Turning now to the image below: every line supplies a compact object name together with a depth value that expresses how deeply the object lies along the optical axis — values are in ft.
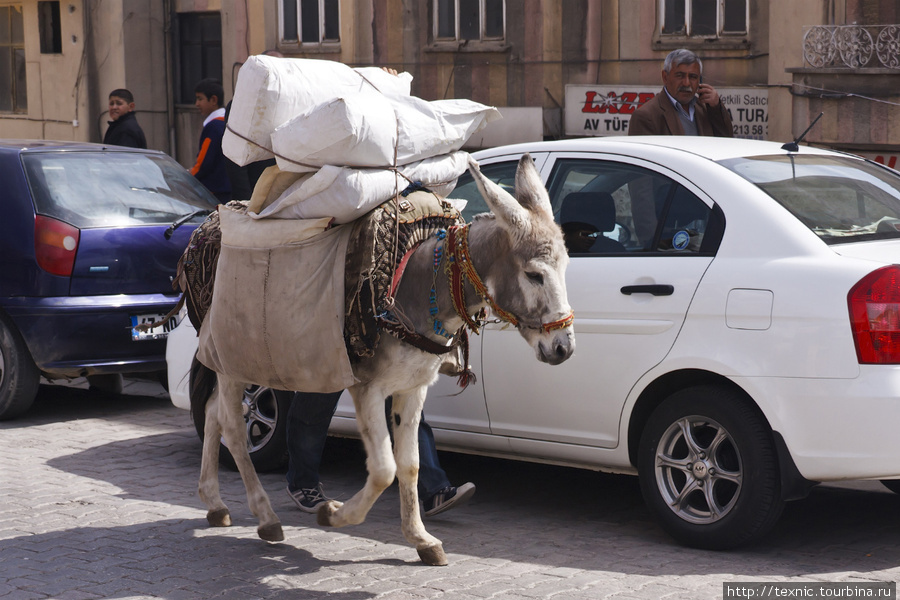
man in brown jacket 25.91
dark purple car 28.40
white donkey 15.61
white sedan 16.63
